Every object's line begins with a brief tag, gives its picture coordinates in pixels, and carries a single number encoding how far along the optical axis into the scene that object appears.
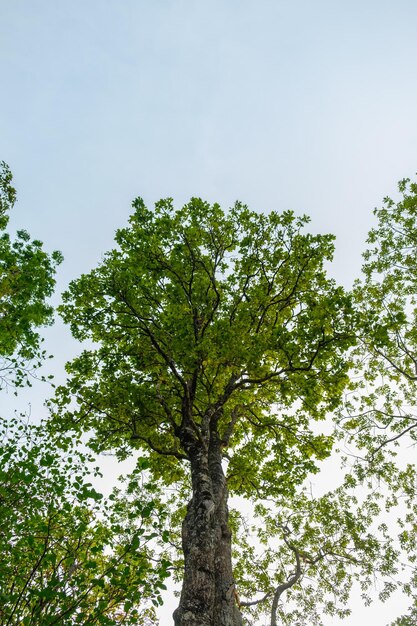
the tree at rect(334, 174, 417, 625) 16.12
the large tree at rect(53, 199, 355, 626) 11.13
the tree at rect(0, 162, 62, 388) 14.73
